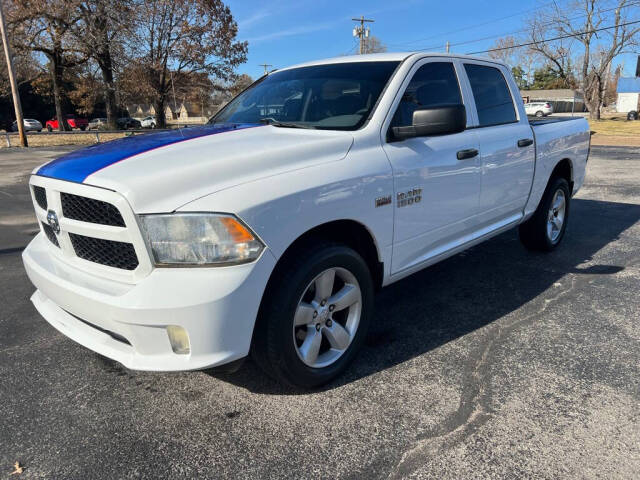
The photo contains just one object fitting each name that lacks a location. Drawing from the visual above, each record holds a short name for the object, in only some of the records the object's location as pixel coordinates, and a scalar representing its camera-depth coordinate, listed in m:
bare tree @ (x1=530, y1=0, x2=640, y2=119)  39.84
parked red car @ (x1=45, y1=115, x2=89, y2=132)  43.97
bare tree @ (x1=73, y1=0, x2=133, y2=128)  26.20
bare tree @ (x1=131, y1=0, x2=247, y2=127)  29.27
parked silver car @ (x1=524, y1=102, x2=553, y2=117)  47.12
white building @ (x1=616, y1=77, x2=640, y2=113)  71.49
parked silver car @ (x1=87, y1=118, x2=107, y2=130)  43.39
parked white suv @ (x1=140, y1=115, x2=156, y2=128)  51.97
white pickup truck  2.12
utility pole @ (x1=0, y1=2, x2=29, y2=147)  19.17
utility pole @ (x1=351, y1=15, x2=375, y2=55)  43.69
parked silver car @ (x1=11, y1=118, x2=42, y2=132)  41.16
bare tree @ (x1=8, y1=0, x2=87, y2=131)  25.36
